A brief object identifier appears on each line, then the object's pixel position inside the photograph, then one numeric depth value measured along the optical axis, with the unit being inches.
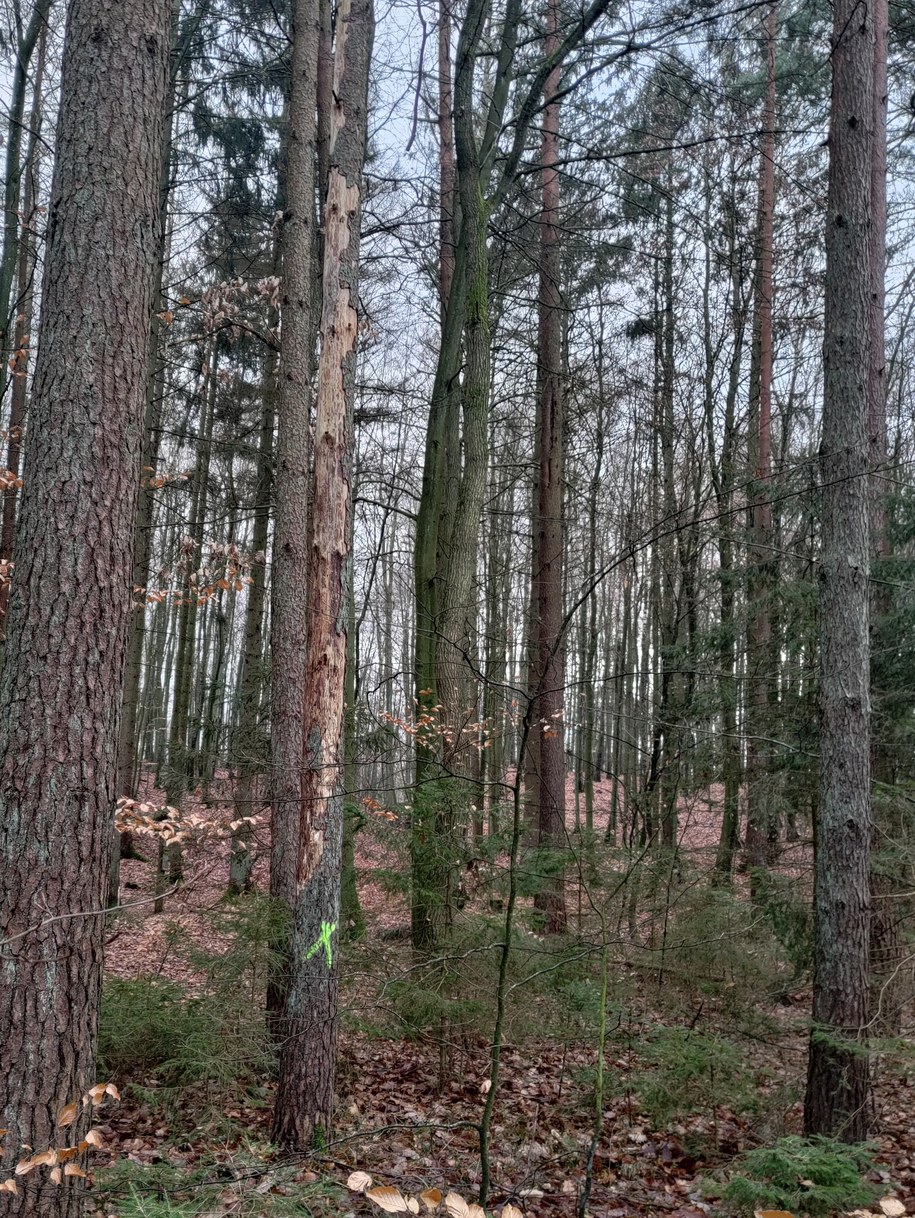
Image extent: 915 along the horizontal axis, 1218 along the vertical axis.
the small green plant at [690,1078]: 204.5
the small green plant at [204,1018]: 201.6
